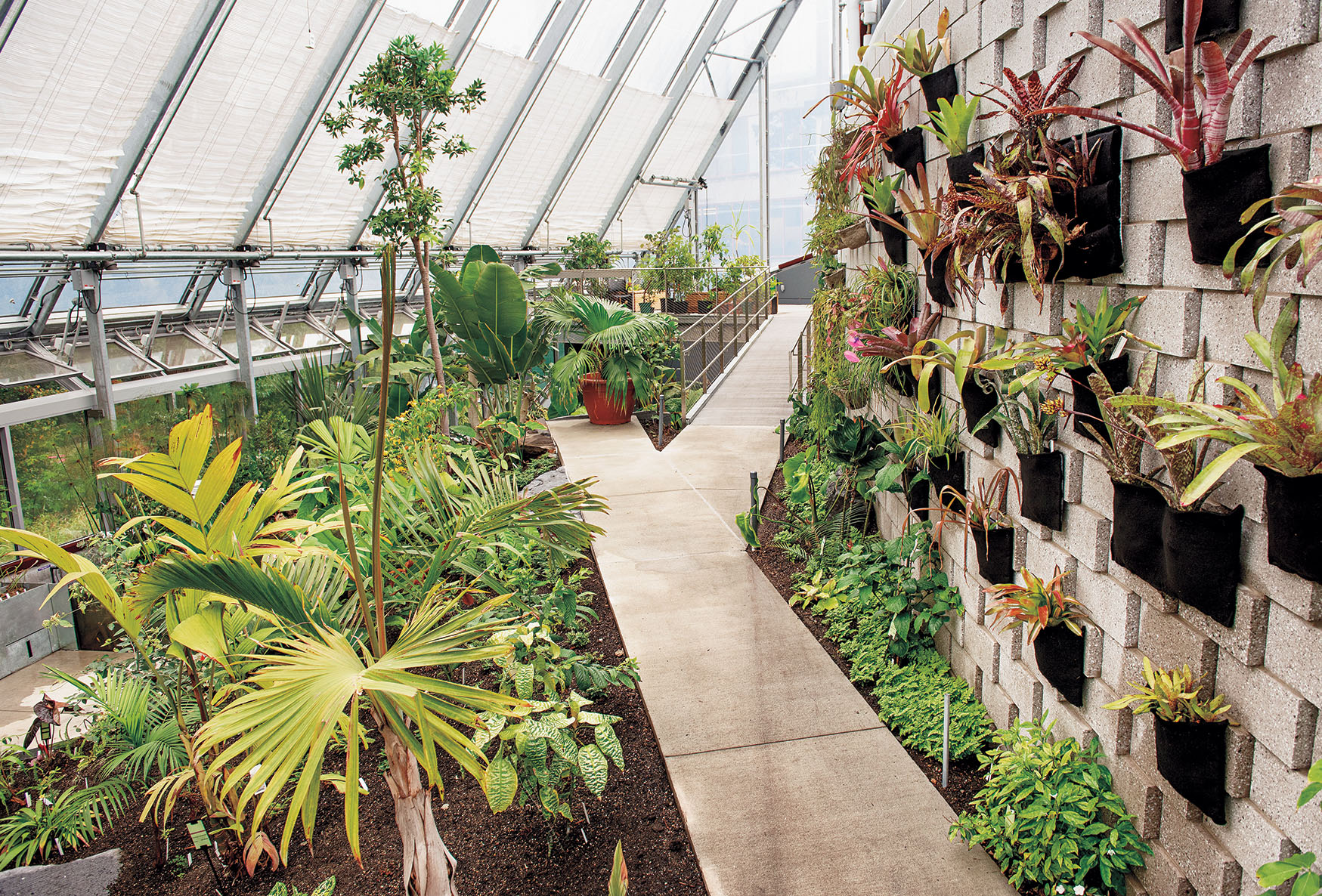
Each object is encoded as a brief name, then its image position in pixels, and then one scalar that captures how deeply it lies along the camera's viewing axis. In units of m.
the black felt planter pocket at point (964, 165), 2.55
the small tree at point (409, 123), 6.37
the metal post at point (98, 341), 7.09
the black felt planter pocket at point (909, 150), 3.23
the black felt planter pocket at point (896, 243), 3.57
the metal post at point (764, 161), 17.28
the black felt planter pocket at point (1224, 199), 1.52
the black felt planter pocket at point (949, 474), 3.09
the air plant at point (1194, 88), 1.50
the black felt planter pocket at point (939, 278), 2.67
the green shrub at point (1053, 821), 2.05
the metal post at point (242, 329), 8.98
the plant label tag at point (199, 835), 2.35
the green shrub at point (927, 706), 2.85
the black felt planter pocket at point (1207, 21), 1.57
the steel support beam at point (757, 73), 16.55
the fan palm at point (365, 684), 1.44
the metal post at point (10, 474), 7.00
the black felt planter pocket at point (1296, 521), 1.37
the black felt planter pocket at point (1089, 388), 2.01
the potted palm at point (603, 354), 8.03
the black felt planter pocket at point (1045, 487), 2.32
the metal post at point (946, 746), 2.53
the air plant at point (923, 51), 2.96
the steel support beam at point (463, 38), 8.78
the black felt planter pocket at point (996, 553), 2.62
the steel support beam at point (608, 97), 11.91
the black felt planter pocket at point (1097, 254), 1.98
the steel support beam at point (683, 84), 13.73
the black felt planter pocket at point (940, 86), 2.94
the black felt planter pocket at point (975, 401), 2.59
